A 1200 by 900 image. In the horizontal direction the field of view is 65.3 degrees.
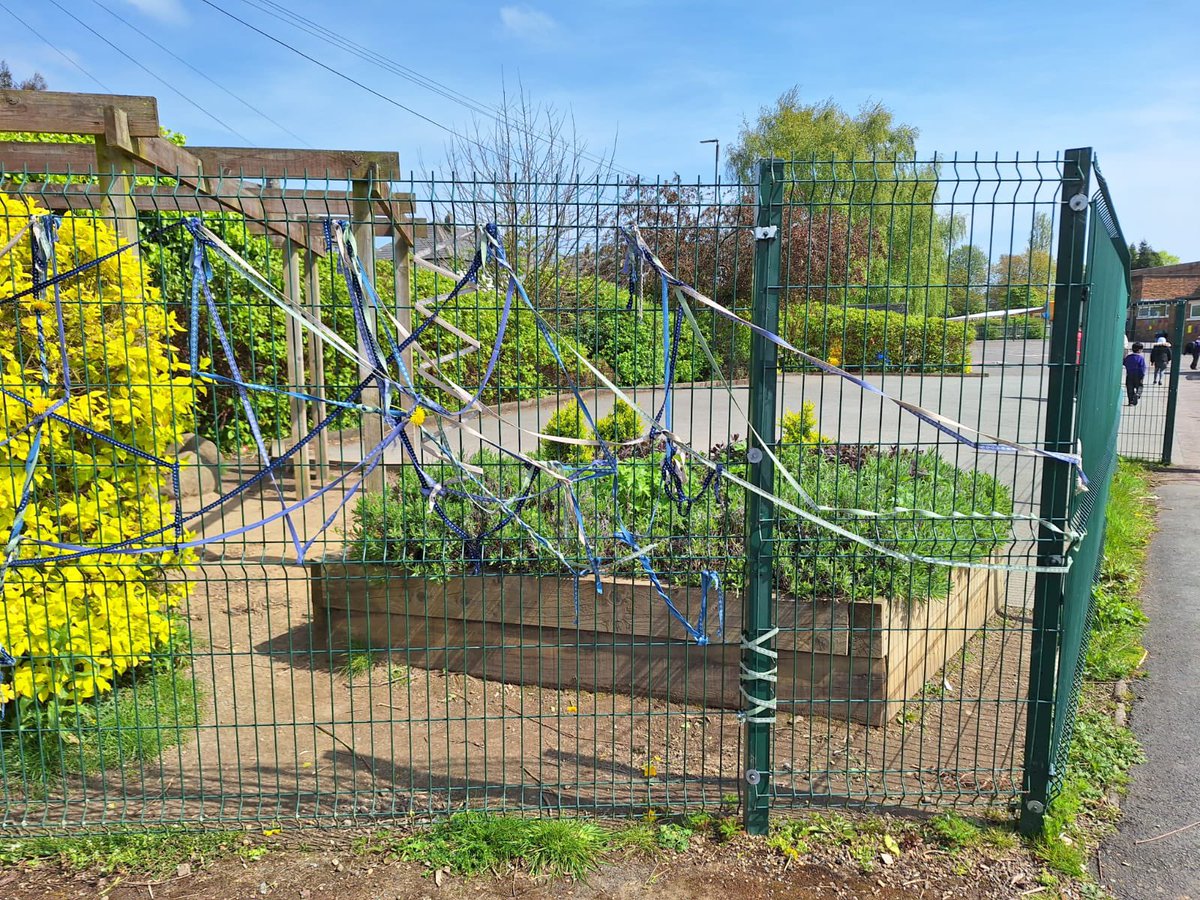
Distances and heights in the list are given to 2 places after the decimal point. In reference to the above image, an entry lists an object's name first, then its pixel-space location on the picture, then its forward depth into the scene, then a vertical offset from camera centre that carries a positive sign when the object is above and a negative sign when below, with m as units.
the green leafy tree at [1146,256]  93.61 +8.11
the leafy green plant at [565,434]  5.99 -0.68
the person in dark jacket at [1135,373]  14.92 -0.62
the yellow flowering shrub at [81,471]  3.46 -0.58
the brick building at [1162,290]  51.31 +2.77
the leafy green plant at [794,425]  6.05 -0.62
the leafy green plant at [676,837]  3.21 -1.74
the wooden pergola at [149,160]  4.90 +1.01
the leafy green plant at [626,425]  5.26 -0.54
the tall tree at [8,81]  42.28 +11.27
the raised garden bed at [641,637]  4.05 -1.41
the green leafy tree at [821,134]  37.34 +8.04
